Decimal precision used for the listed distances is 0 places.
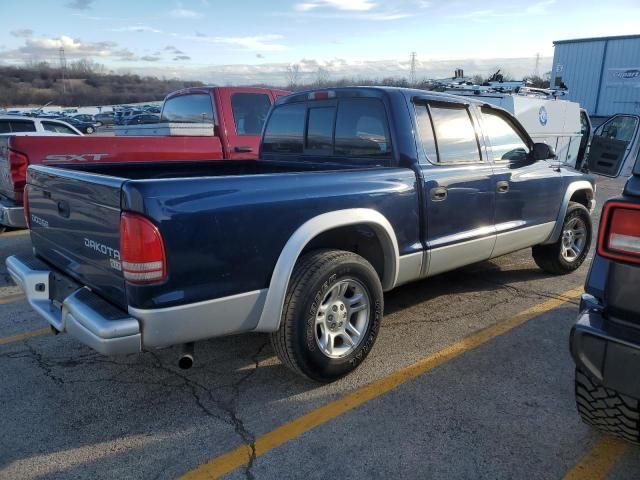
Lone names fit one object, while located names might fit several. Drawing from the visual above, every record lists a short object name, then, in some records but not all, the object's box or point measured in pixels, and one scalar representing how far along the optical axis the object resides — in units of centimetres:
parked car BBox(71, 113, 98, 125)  3582
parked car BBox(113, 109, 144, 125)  3484
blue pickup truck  252
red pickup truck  535
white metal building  2072
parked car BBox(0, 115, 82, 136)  1076
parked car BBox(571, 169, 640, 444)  204
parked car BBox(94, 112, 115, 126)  3584
